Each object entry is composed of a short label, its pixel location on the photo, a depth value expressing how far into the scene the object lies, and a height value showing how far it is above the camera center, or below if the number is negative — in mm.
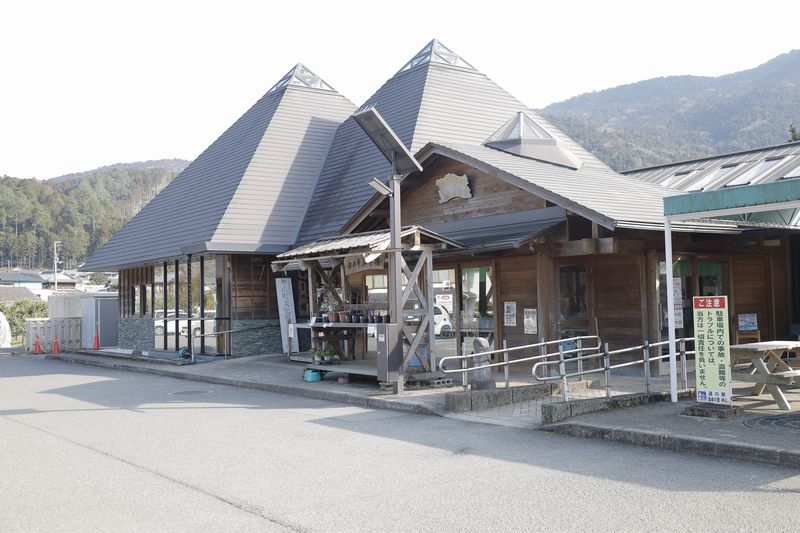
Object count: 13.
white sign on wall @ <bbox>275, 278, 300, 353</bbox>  20094 +201
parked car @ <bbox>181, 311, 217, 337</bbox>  21578 -524
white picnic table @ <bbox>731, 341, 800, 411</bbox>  8977 -930
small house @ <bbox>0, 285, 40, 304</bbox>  70438 +1738
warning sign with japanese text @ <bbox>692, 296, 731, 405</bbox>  8828 -633
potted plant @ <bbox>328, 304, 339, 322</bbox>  14742 -195
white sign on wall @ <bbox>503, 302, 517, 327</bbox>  14990 -252
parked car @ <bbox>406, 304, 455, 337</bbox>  16172 -418
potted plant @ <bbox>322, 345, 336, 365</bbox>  14664 -1003
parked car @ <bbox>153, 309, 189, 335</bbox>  24150 -464
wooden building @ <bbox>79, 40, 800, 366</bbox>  13719 +1774
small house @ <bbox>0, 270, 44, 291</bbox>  97938 +4393
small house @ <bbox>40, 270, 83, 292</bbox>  98938 +3881
